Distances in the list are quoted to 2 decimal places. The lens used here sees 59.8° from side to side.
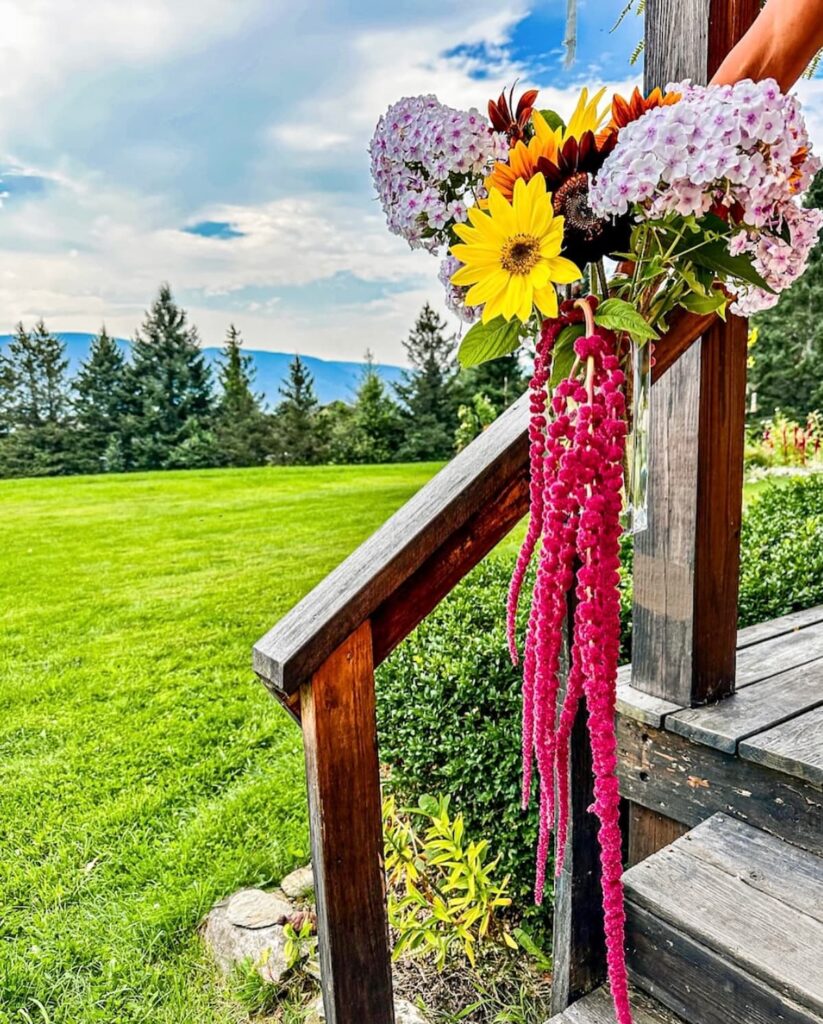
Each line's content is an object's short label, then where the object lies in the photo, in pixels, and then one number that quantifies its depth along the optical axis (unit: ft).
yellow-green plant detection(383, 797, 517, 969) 4.65
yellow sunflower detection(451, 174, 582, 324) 1.96
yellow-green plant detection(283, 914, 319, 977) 4.80
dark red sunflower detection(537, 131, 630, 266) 2.08
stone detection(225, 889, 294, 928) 5.24
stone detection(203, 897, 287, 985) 4.78
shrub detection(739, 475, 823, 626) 5.94
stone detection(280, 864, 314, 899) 5.63
